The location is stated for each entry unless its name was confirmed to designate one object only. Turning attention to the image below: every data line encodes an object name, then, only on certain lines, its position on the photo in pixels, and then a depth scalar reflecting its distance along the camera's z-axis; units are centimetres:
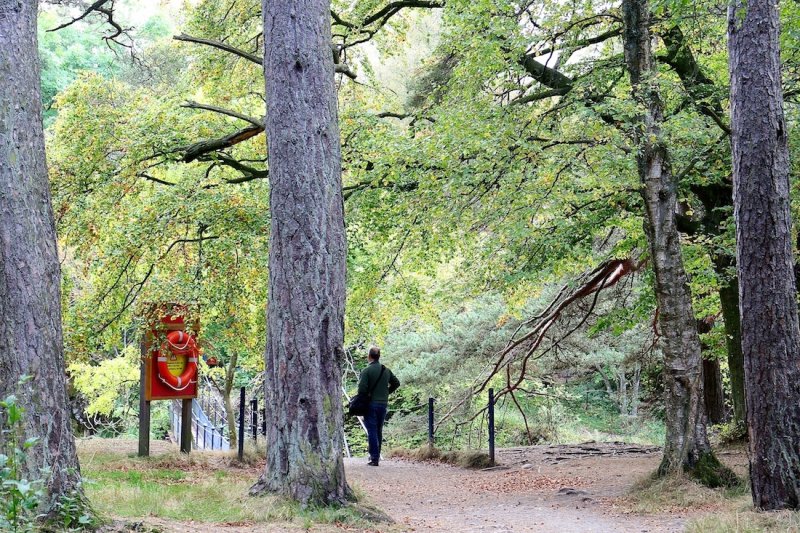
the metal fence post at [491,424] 1251
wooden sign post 1148
